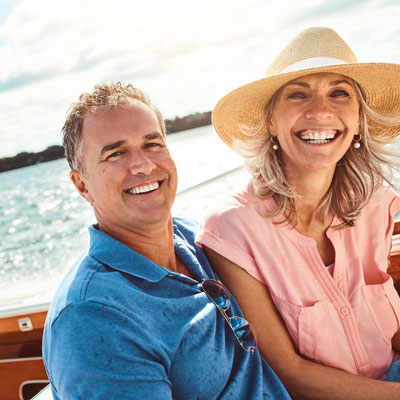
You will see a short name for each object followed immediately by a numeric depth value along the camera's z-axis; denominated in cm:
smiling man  88
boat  200
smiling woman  139
